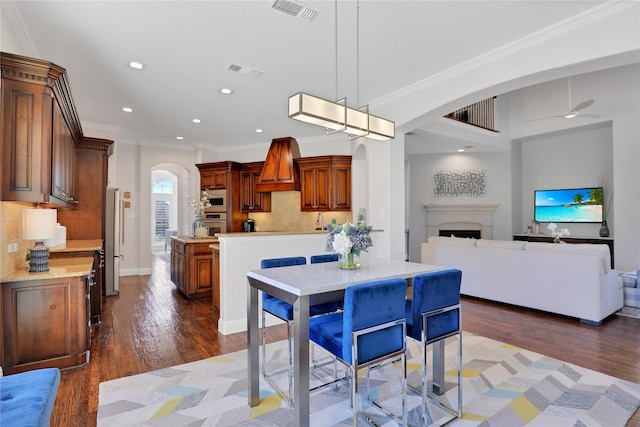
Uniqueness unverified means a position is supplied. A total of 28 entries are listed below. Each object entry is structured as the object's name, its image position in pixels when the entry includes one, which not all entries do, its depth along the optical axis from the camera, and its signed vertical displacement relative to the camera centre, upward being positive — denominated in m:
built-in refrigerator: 5.59 -0.39
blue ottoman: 1.25 -0.74
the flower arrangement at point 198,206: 6.55 +0.22
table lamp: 2.87 -0.11
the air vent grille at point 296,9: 2.75 +1.74
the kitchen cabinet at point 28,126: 2.47 +0.70
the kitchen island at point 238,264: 3.86 -0.54
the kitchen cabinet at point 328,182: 6.77 +0.72
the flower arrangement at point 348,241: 2.44 -0.17
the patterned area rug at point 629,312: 4.32 -1.24
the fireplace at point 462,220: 8.48 -0.08
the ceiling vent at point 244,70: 3.95 +1.76
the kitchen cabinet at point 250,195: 7.81 +0.52
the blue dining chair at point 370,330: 1.85 -0.65
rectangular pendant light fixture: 2.51 +0.81
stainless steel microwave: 7.71 +0.40
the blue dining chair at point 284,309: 2.52 -0.74
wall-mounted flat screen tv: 7.36 +0.27
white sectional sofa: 4.02 -0.77
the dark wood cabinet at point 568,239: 6.97 -0.49
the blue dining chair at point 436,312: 2.16 -0.62
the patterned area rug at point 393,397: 2.21 -1.31
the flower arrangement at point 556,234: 5.86 -0.28
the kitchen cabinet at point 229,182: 7.65 +0.80
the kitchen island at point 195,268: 5.30 -0.81
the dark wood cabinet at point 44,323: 2.69 -0.88
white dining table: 1.88 -0.44
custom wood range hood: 6.66 +0.99
